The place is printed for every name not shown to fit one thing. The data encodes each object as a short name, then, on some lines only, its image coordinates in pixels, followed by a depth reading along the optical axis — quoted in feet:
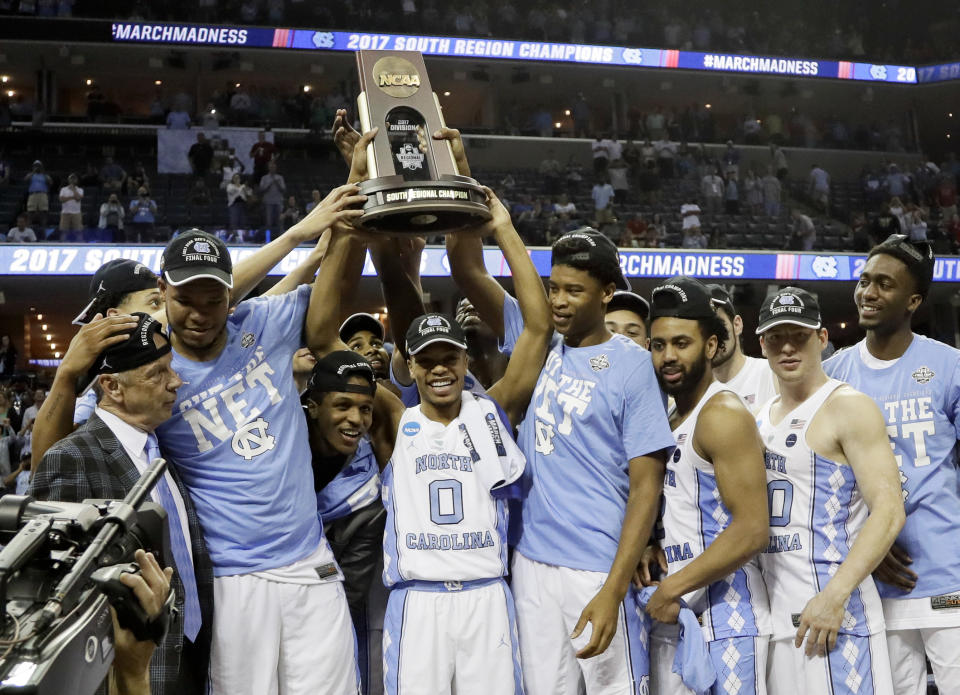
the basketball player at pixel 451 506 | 10.05
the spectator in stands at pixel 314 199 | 54.56
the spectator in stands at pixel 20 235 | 48.52
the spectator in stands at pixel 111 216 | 50.31
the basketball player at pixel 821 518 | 9.93
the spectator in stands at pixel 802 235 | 59.82
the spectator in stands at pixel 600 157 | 68.39
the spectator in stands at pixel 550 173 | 65.46
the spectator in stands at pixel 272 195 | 53.62
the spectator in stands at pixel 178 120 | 63.26
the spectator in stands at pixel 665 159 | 70.16
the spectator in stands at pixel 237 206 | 53.47
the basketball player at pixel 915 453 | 11.07
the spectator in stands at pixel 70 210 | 50.50
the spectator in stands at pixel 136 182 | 56.80
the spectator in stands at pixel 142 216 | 49.44
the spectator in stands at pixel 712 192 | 66.23
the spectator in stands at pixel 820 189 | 70.49
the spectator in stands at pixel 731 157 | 71.64
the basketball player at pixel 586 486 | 10.23
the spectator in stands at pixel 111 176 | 57.82
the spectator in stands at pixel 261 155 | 60.29
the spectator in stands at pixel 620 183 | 66.74
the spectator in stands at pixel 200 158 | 60.59
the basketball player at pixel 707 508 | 9.89
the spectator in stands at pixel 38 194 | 51.46
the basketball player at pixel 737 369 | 14.39
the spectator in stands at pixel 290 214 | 53.61
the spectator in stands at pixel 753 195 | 67.72
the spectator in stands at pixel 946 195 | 69.05
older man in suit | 9.06
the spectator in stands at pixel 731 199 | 66.08
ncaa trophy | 10.55
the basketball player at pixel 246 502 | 9.97
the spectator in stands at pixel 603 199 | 62.59
